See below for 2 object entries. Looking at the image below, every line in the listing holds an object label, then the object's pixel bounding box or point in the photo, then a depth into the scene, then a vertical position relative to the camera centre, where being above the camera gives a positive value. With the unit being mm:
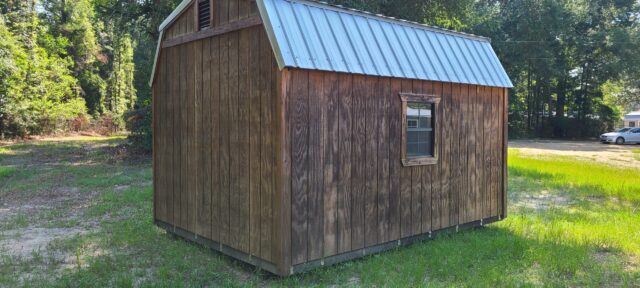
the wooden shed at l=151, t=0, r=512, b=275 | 4453 +39
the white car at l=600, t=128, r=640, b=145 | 27906 -200
